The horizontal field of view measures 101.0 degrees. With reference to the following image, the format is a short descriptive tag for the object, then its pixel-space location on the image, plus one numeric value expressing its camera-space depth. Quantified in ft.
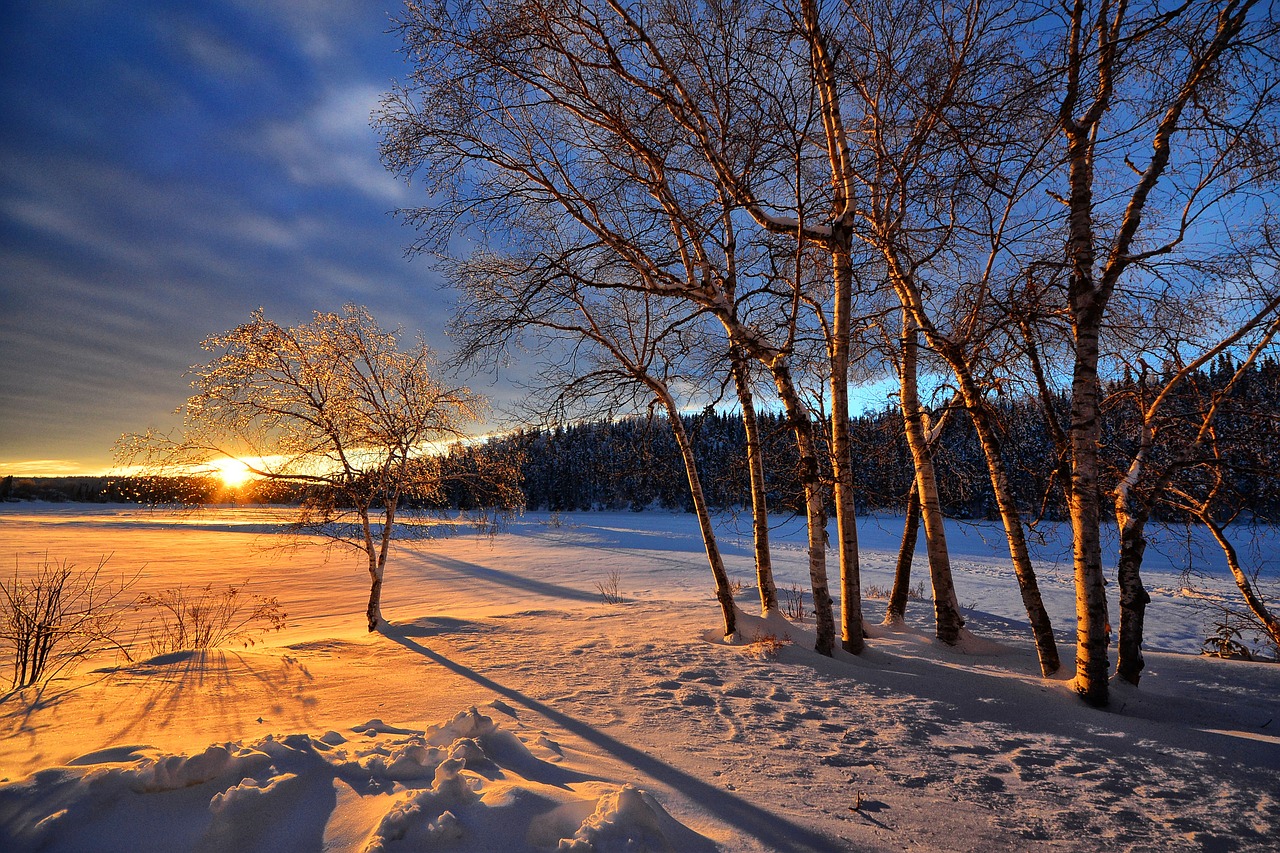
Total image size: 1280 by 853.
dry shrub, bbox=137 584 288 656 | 26.76
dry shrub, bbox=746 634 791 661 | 21.47
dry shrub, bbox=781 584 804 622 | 32.53
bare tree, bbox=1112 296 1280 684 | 18.20
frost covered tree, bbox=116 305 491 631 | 29.07
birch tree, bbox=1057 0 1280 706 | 15.14
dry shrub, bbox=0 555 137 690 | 18.86
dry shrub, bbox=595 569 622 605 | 44.65
